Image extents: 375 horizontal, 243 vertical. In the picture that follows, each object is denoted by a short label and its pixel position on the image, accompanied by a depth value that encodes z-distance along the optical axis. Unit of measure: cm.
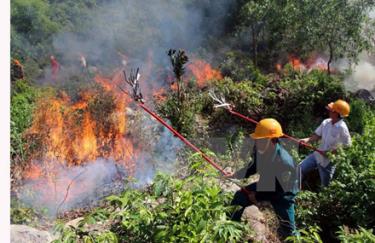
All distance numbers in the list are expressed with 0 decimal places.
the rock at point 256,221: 496
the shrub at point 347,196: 500
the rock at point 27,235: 510
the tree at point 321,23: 1091
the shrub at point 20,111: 786
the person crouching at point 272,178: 465
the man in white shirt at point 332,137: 597
